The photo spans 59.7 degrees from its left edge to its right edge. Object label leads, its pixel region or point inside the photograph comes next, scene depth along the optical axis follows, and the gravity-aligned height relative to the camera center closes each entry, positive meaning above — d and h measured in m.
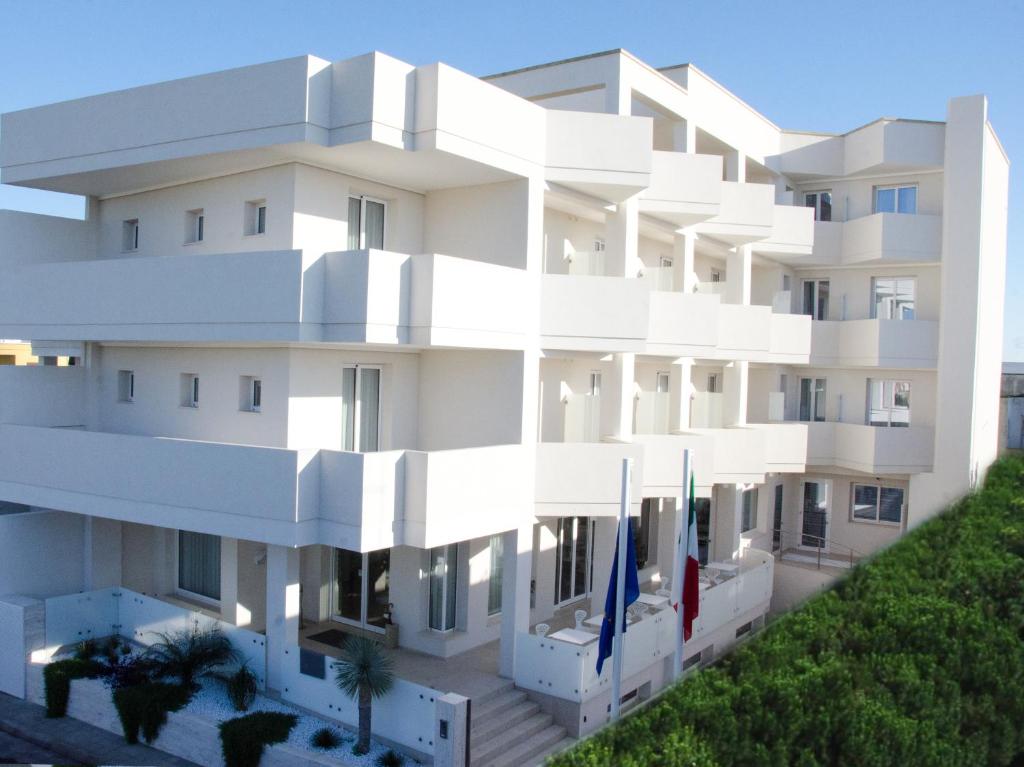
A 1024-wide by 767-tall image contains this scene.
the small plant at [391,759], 12.73 -5.84
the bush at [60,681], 15.38 -5.83
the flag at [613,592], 13.63 -3.58
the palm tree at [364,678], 12.96 -4.75
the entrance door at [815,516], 28.25 -4.82
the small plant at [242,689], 14.18 -5.46
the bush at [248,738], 13.20 -5.77
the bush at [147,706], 14.17 -5.75
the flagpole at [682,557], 13.30 -3.05
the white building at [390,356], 14.09 -0.08
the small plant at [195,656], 14.98 -5.20
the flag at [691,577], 13.67 -3.30
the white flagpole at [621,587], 13.13 -3.45
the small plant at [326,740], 13.21 -5.79
